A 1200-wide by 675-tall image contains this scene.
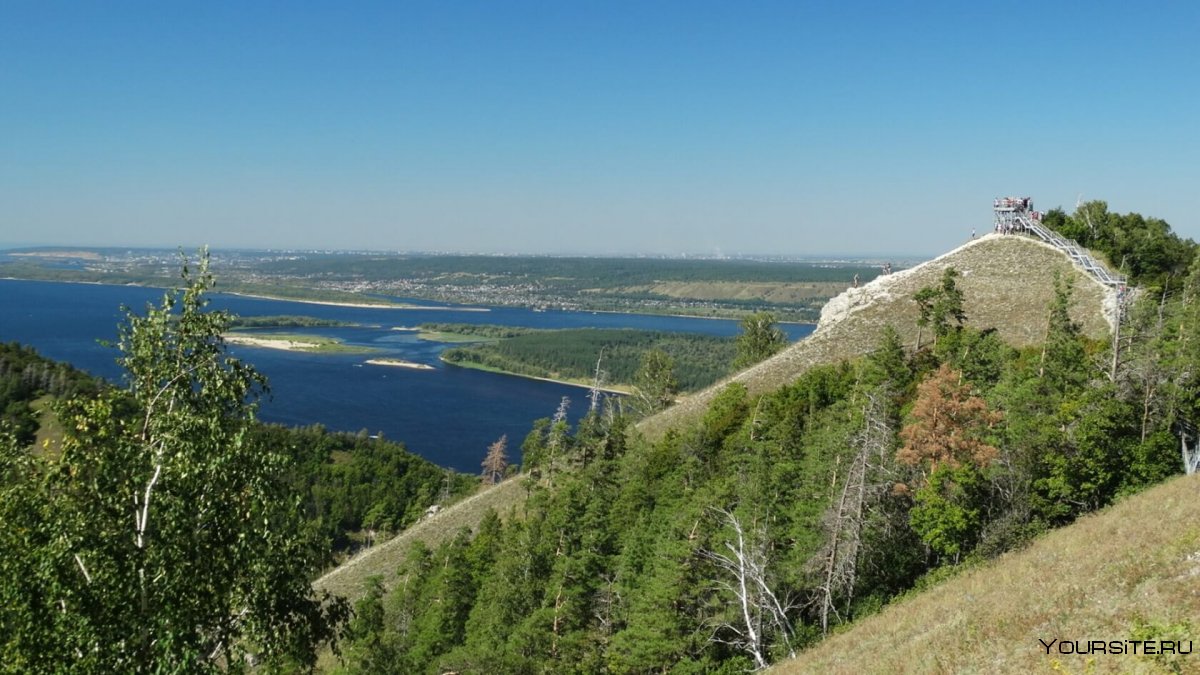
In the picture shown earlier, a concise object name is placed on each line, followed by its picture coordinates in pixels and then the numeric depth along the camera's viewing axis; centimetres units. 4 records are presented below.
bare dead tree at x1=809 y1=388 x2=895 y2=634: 2700
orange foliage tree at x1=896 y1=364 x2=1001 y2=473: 2858
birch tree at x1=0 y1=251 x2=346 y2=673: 1057
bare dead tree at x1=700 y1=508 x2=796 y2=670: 2527
